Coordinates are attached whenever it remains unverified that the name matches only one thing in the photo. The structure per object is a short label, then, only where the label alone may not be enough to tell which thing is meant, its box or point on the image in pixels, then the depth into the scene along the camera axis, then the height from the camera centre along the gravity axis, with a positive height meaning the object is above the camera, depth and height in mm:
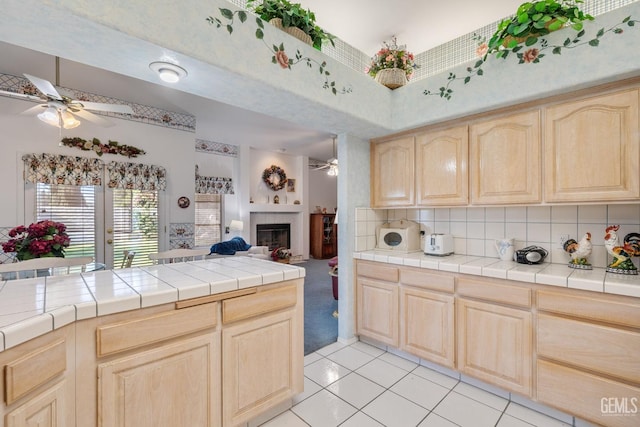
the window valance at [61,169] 3527 +590
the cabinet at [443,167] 2248 +366
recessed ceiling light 1418 +724
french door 3678 -24
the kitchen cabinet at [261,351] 1469 -759
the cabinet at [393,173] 2575 +372
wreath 6859 +872
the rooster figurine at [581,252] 1857 -269
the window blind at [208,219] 6107 -110
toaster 2383 -272
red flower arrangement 2211 -209
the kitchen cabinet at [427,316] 2094 -791
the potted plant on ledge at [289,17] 1708 +1201
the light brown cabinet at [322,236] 7609 -620
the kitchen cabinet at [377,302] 2420 -787
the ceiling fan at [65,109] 2504 +961
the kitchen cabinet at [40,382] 854 -536
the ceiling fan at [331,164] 5651 +1330
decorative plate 4807 +202
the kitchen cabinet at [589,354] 1462 -776
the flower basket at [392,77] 2434 +1146
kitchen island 949 -548
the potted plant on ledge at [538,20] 1656 +1124
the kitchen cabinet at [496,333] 1768 -792
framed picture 7398 +725
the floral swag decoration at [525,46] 1598 +1009
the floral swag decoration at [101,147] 3818 +950
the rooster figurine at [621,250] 1683 -231
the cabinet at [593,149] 1604 +366
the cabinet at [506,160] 1926 +367
